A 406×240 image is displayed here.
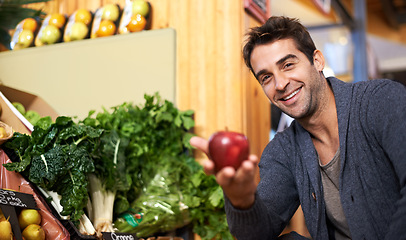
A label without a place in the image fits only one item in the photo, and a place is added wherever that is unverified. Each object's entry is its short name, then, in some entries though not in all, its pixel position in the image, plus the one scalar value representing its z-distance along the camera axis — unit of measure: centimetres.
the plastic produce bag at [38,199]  176
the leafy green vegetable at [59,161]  182
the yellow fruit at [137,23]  283
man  145
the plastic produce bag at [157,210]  222
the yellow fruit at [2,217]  164
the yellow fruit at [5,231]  158
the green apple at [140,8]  285
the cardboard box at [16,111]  201
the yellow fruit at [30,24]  277
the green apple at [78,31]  289
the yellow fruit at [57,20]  293
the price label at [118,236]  187
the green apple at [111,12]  284
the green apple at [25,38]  288
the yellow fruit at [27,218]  173
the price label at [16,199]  162
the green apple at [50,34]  294
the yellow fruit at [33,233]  168
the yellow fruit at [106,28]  287
